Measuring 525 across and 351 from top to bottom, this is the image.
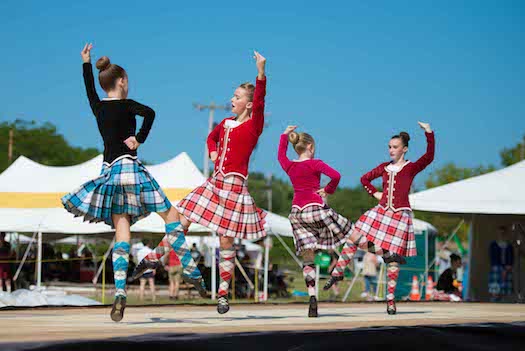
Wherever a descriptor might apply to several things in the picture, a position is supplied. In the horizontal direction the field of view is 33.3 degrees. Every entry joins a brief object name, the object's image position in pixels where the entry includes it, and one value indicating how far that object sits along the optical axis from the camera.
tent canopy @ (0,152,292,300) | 17.25
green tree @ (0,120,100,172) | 70.00
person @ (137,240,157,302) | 20.51
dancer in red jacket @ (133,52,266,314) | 6.14
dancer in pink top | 7.43
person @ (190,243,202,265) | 22.77
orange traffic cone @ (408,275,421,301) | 20.31
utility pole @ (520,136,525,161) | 57.00
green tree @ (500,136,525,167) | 57.66
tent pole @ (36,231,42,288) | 17.36
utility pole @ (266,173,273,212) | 80.35
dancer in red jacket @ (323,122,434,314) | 7.95
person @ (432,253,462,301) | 16.23
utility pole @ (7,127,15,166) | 58.36
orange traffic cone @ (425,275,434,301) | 19.37
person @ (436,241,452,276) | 27.13
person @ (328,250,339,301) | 23.36
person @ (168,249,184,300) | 20.34
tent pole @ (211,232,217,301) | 18.71
